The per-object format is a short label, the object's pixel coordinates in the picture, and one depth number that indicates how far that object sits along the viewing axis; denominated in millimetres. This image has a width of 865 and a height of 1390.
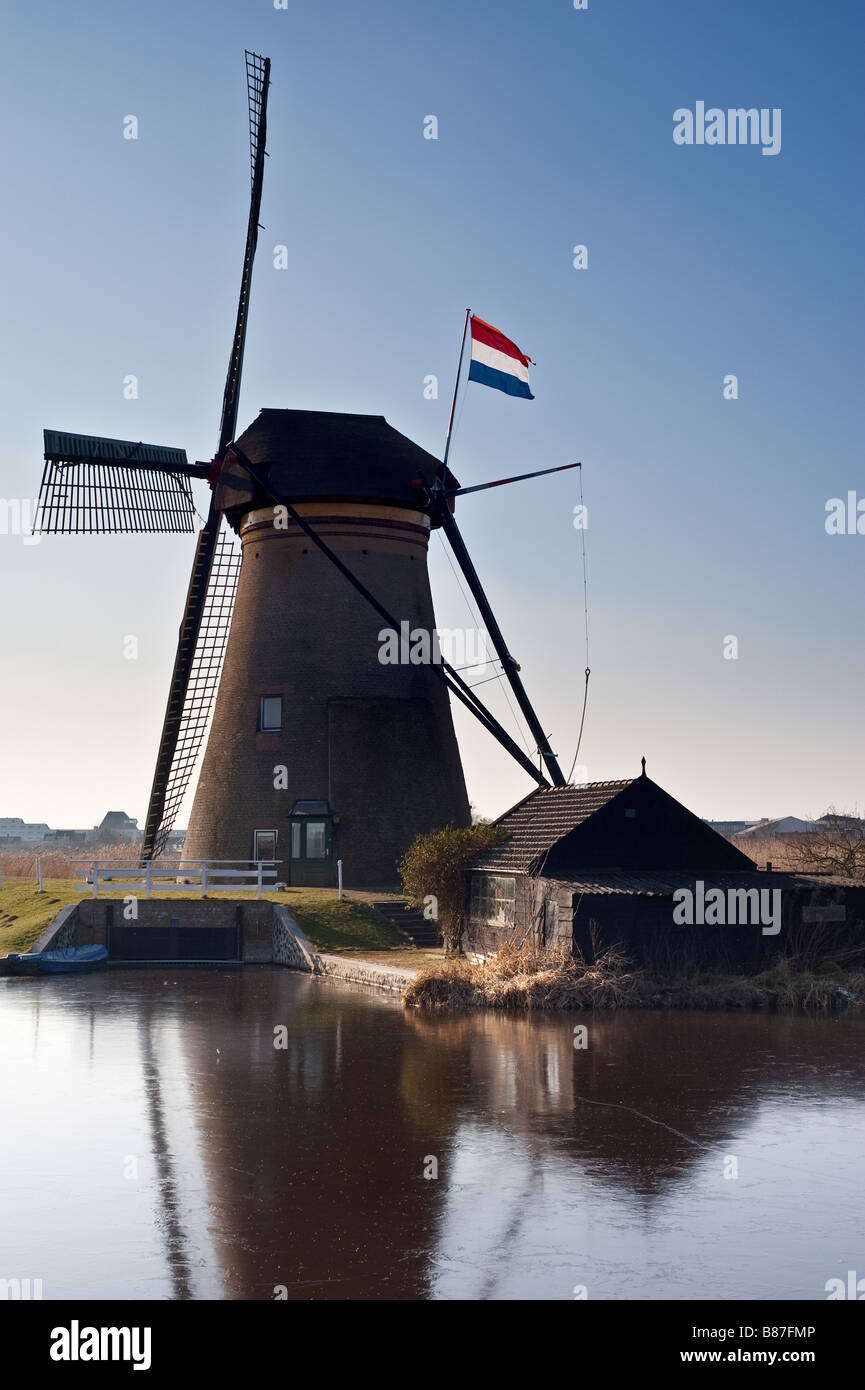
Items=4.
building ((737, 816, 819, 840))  101981
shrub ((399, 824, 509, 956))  28234
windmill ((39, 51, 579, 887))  35312
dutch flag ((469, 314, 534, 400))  33438
